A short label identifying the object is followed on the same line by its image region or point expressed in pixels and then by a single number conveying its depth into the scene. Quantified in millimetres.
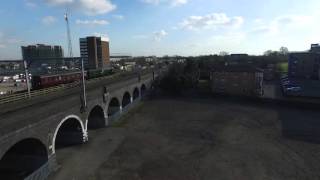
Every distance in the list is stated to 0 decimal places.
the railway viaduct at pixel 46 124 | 18629
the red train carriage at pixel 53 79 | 43340
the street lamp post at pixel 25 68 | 28098
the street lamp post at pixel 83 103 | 26026
